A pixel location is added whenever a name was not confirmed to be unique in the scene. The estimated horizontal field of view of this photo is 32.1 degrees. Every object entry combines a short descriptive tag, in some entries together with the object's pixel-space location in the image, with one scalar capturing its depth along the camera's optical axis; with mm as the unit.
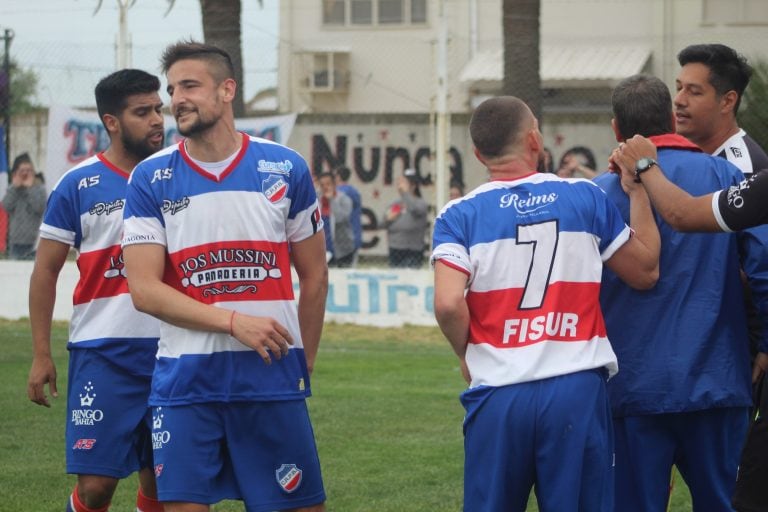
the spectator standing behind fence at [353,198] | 19453
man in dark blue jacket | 5090
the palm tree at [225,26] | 18453
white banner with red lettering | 18422
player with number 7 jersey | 4680
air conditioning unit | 38188
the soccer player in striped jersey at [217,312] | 5051
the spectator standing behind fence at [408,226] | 19406
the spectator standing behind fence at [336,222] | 19281
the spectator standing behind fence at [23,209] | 18922
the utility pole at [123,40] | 17359
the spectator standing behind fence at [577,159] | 21470
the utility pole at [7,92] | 18422
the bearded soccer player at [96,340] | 6309
